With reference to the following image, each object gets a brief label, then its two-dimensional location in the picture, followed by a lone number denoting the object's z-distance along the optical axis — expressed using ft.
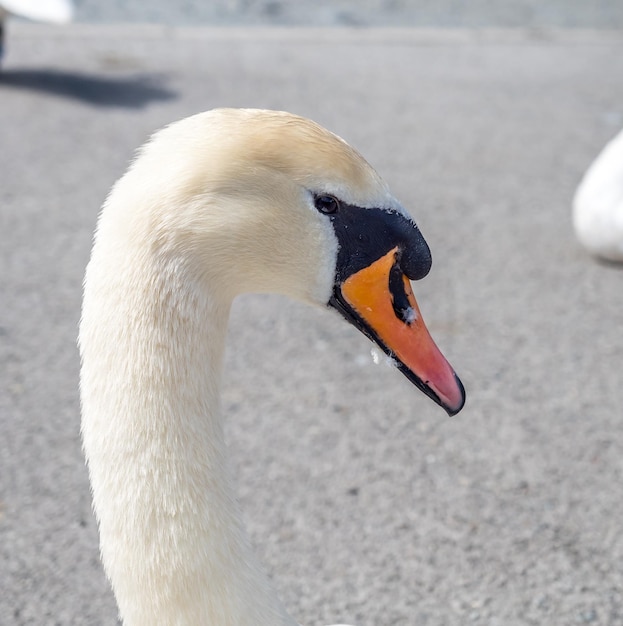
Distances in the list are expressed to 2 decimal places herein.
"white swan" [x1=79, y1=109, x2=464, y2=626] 5.04
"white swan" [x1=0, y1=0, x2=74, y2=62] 22.24
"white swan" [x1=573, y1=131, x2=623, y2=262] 14.98
